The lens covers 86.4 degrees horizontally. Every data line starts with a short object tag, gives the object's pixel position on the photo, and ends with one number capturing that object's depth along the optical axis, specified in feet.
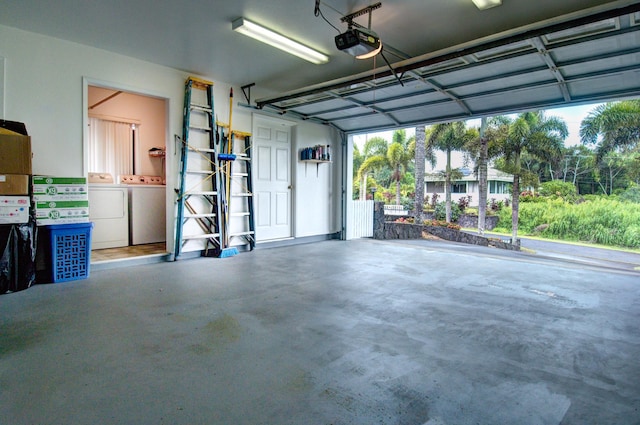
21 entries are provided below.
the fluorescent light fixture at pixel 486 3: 11.53
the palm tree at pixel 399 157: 56.44
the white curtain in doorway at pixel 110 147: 22.30
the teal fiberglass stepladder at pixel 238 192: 20.90
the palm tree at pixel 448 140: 46.73
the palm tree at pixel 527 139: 38.68
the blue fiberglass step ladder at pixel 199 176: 19.02
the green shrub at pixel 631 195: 35.86
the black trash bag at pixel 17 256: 12.42
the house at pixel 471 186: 46.52
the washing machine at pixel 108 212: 19.48
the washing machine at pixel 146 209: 21.42
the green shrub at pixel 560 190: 39.37
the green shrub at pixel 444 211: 50.60
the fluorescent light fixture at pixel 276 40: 13.48
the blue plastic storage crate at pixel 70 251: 13.83
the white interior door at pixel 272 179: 23.25
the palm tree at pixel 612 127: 36.27
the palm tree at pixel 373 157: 57.67
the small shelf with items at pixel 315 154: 25.35
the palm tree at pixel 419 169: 47.08
